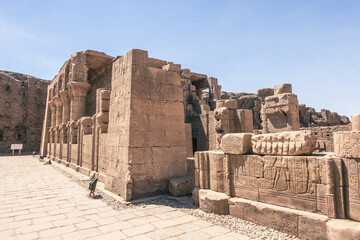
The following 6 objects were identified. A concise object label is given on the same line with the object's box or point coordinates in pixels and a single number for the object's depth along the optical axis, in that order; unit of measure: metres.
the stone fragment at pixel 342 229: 2.77
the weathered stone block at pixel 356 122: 3.26
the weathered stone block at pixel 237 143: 4.25
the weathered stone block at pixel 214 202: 4.38
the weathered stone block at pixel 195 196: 5.00
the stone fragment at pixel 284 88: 8.89
